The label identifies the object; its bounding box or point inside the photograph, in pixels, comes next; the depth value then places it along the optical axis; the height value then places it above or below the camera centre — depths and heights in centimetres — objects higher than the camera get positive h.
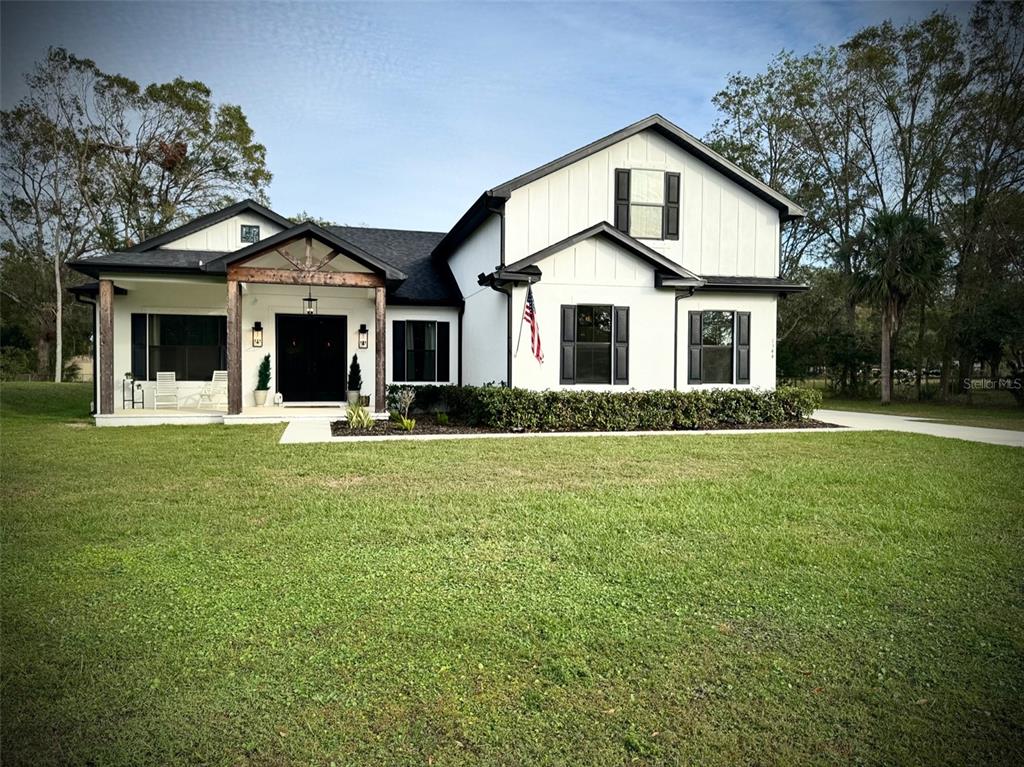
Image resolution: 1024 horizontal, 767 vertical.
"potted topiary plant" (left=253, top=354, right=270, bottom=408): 1673 -28
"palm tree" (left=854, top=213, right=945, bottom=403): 2183 +365
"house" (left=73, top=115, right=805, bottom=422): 1443 +188
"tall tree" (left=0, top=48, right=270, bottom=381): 3002 +967
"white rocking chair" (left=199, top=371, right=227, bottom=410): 1662 -53
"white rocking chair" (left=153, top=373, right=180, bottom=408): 1612 -52
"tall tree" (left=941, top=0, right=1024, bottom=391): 2303 +781
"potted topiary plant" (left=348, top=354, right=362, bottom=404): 1731 -22
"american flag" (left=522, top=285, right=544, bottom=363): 1402 +98
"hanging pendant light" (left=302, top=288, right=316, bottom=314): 1692 +165
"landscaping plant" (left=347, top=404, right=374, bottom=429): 1337 -101
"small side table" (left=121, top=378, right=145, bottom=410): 1616 -57
